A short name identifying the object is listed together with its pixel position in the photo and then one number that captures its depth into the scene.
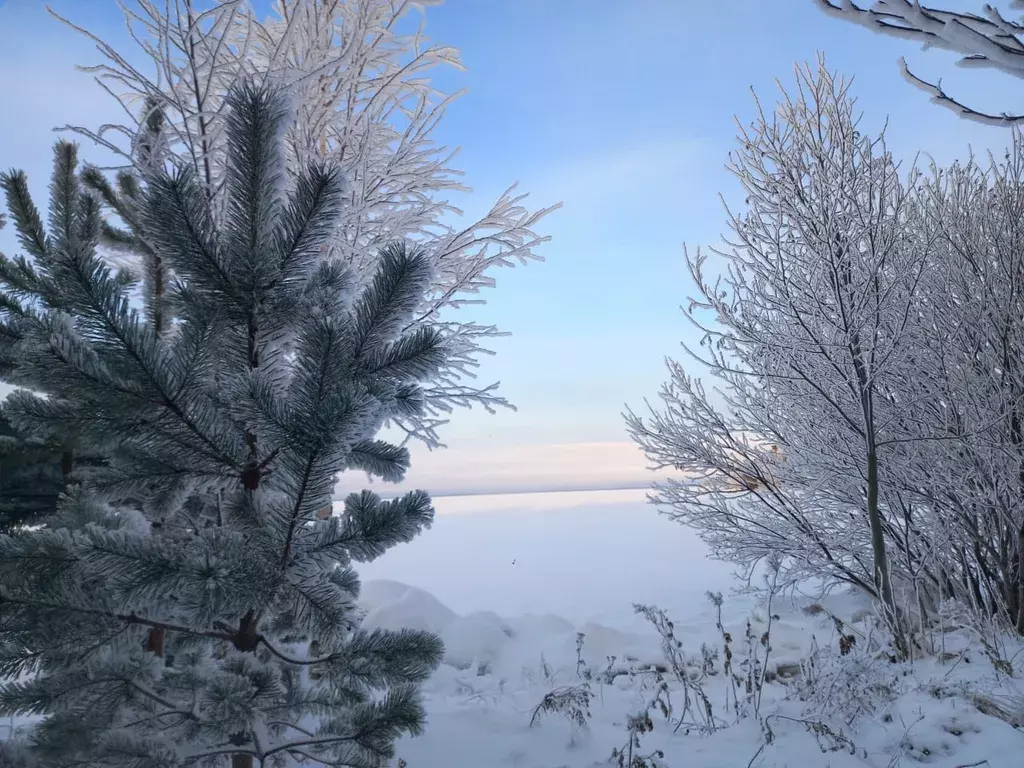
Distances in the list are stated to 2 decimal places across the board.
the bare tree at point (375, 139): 3.52
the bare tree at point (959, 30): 1.51
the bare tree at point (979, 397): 4.71
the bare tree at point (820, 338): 4.36
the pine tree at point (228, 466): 1.50
